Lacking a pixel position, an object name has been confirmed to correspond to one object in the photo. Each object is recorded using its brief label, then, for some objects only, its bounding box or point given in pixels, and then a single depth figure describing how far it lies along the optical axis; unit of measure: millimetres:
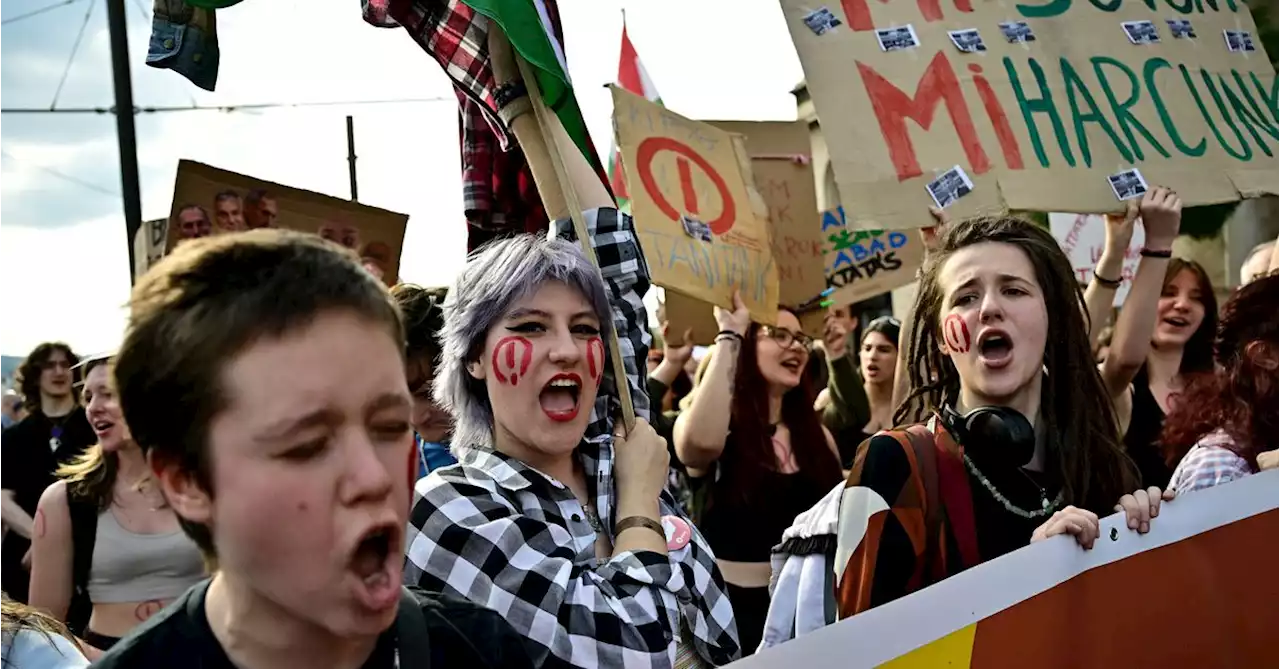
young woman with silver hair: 1779
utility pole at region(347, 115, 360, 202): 16033
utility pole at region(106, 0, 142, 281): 5801
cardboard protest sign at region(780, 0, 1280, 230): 3176
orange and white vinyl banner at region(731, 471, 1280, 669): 1785
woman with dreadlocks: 2098
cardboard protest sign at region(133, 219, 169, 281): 4074
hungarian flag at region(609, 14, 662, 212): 6480
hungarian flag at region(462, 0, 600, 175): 1988
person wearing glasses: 3814
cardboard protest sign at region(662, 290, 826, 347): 4539
